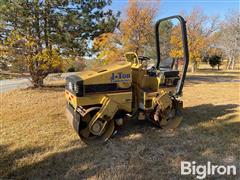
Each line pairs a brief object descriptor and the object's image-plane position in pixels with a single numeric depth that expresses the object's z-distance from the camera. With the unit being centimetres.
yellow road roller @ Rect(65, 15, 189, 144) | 354
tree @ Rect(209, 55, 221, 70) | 2931
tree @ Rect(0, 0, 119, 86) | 887
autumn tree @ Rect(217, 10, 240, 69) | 2427
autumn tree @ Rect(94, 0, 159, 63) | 1322
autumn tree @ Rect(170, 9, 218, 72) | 1981
